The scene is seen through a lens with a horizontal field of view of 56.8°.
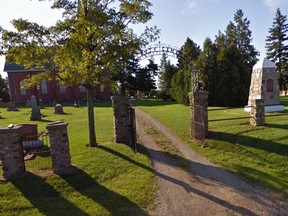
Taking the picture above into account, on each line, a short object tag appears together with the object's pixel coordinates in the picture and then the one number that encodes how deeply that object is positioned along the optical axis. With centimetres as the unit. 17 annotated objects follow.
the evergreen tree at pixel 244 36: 4969
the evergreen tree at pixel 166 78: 4194
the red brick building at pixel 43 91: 4584
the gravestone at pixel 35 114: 2127
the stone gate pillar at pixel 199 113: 1153
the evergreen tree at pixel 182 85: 2892
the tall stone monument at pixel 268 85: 1739
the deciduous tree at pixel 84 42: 918
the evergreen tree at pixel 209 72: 2606
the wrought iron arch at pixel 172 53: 1658
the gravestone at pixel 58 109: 2614
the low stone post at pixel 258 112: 1205
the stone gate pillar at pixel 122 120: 1120
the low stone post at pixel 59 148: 785
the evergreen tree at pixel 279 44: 4966
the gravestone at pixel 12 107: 3186
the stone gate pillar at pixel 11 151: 750
